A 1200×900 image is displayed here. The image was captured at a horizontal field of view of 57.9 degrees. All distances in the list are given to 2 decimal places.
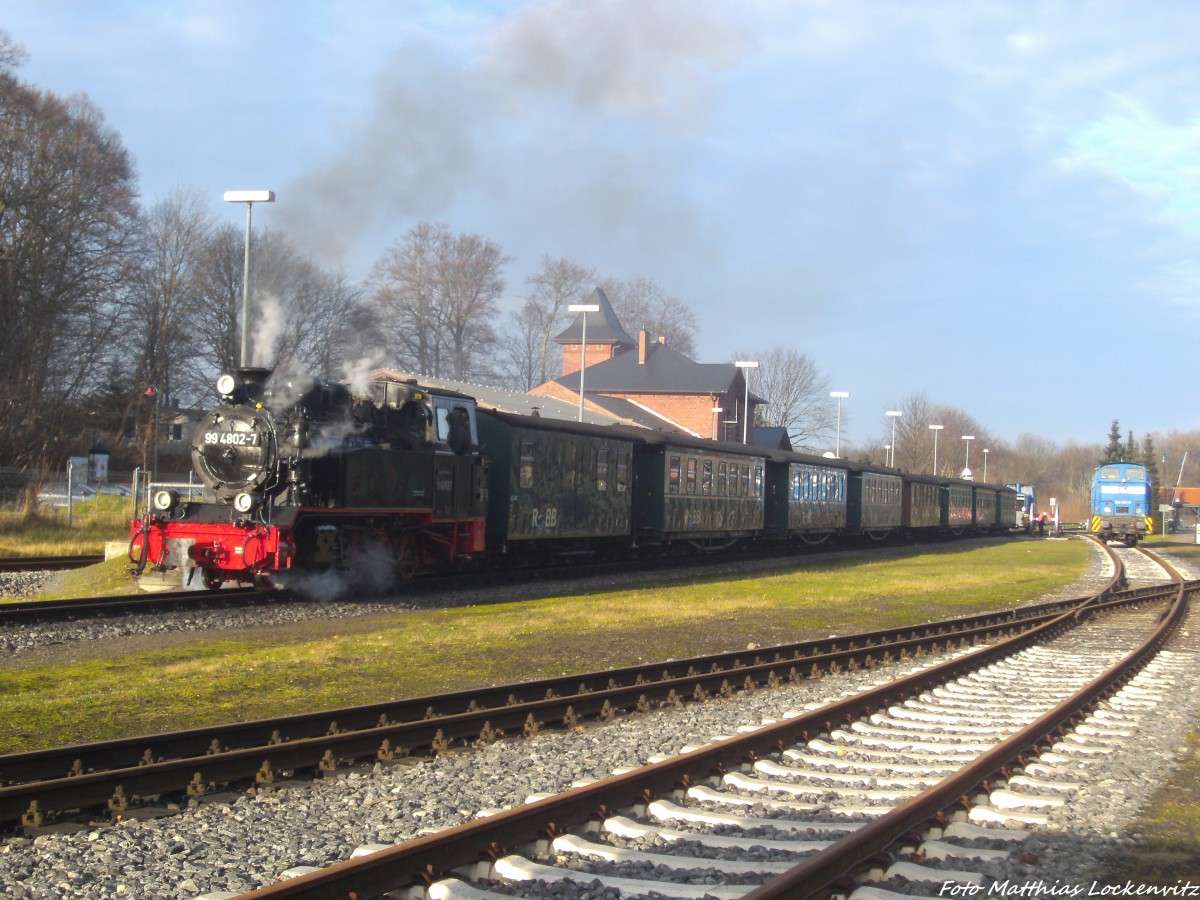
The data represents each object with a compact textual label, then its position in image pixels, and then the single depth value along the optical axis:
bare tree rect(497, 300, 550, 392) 85.88
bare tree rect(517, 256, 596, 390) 83.87
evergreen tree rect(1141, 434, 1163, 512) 92.56
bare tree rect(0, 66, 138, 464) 35.09
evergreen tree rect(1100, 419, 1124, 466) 100.88
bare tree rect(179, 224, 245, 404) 38.34
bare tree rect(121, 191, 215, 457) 43.44
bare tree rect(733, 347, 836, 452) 86.75
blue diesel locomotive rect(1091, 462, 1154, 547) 48.53
